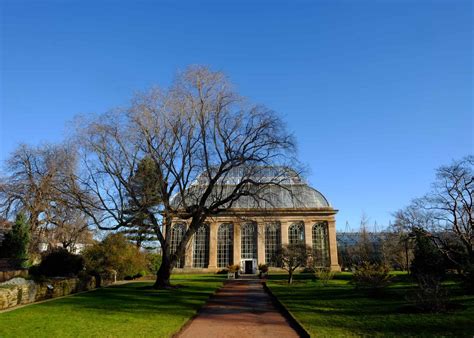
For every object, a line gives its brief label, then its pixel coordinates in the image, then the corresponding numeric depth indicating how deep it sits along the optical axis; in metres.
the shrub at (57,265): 21.73
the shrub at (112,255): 28.34
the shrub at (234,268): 42.95
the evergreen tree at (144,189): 20.36
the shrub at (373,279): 17.58
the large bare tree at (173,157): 20.28
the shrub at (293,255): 28.22
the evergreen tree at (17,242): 28.03
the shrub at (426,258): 23.16
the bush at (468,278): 15.12
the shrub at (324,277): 26.20
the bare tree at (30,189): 30.62
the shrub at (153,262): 39.60
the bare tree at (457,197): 24.62
